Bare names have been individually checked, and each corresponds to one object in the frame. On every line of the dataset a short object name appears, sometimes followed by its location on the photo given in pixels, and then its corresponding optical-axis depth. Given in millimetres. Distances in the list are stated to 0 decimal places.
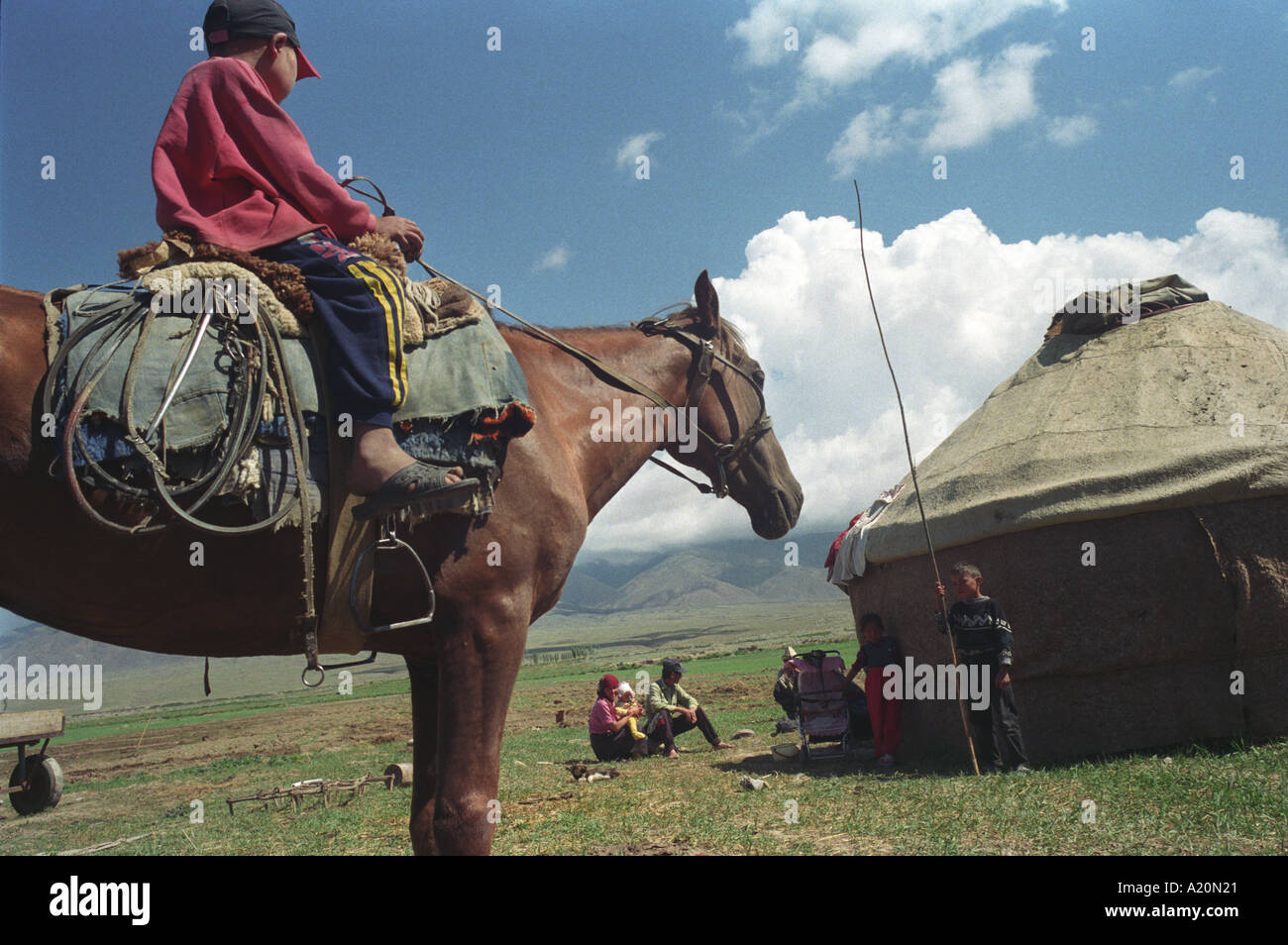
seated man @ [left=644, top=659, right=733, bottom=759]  11508
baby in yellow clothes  12180
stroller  9047
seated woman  11469
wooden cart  11648
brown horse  2211
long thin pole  6455
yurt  6570
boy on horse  2496
